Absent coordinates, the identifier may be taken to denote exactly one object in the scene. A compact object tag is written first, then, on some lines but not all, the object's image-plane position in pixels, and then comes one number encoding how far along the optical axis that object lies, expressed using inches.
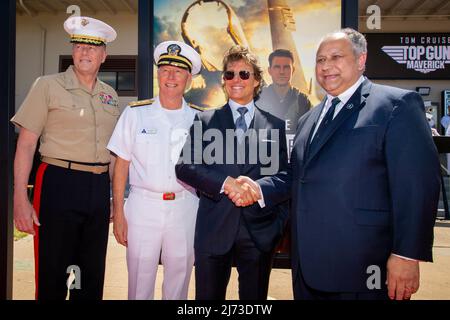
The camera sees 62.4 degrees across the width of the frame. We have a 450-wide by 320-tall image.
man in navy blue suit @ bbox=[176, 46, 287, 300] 77.2
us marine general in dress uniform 87.4
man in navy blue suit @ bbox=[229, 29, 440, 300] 62.9
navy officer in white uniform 85.8
